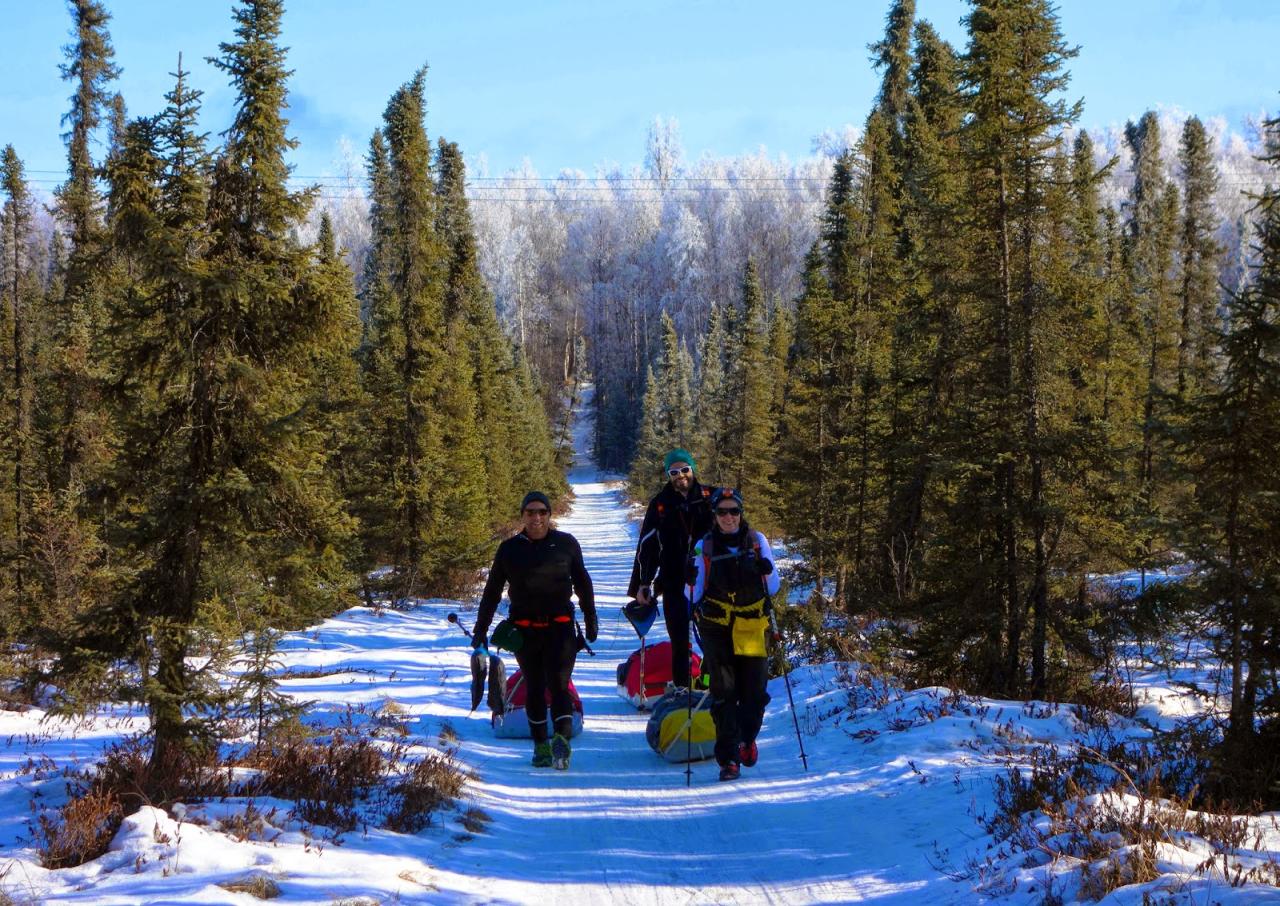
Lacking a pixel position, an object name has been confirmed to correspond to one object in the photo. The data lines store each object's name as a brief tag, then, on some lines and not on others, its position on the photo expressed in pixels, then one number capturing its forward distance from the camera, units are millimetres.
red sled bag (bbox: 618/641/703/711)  22094
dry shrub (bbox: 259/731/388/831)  12547
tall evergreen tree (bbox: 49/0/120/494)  46844
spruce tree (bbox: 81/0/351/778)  15578
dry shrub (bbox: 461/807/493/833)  13266
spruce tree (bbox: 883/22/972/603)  30656
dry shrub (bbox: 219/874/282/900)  9687
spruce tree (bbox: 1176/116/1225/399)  74562
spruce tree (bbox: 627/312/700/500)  125500
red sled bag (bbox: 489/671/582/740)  19281
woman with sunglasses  15844
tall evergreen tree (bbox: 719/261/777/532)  72937
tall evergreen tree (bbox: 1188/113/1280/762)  13531
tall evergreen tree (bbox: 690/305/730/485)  86419
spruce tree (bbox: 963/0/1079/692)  25203
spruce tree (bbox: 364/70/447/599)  48625
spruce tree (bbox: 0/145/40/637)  45356
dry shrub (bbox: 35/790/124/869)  10437
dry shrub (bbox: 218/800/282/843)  11250
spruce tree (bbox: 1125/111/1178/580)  72312
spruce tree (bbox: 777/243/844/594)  48375
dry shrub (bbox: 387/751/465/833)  12914
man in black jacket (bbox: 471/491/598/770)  16484
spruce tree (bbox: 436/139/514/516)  68750
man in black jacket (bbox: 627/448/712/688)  18734
